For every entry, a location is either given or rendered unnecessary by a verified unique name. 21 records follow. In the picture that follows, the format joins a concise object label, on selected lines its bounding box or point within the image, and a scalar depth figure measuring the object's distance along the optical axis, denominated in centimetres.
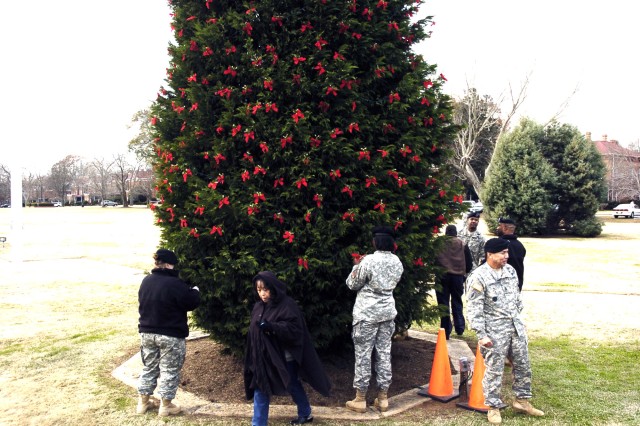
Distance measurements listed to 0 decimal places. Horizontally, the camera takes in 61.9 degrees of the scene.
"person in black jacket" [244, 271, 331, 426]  482
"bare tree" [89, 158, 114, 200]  10225
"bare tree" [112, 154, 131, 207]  9338
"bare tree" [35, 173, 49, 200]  12036
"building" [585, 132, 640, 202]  6247
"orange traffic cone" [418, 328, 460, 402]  605
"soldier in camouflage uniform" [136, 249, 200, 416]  530
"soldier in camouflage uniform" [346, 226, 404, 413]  536
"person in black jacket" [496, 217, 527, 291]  712
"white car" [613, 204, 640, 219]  5206
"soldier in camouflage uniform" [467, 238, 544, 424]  525
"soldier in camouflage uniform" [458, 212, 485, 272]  916
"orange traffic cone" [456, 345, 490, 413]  571
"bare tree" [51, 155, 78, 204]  11506
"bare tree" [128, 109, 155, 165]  7312
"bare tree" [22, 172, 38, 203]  11838
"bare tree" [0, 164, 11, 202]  11100
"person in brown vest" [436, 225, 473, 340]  875
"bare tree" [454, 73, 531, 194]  4181
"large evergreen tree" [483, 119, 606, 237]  3012
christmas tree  571
